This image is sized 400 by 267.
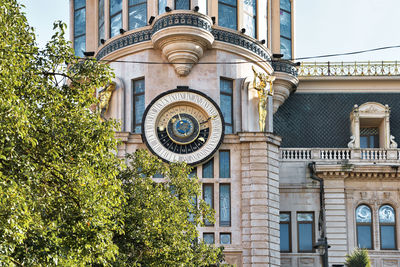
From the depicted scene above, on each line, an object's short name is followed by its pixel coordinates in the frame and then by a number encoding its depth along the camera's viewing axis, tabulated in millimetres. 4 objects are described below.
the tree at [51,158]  23547
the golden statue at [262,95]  46469
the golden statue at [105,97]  46938
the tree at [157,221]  32156
